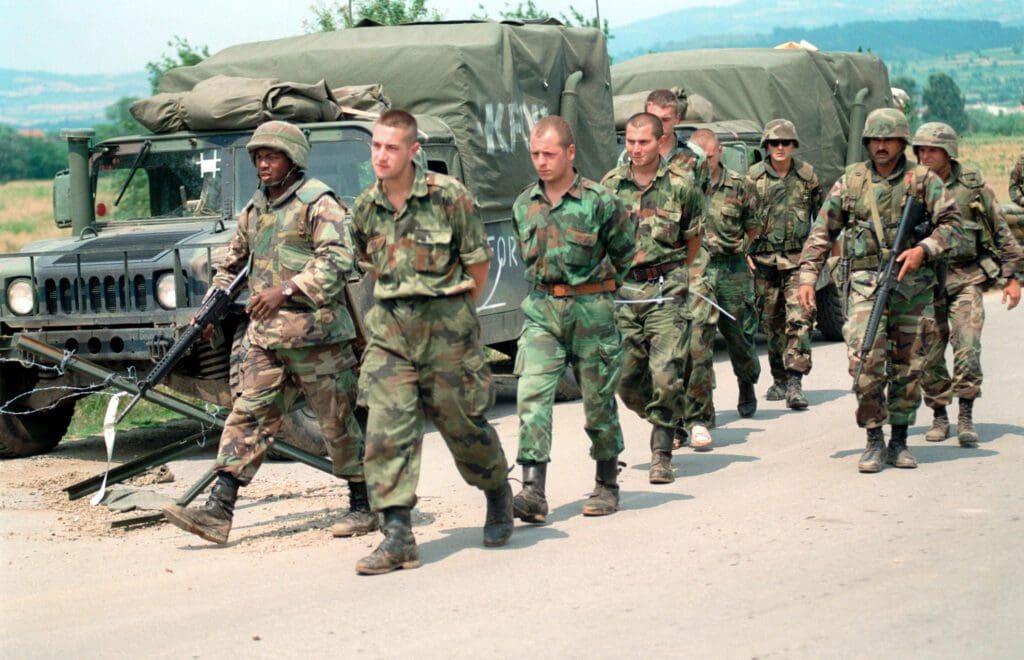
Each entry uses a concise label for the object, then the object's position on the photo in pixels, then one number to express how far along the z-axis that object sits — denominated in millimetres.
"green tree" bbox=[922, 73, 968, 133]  115250
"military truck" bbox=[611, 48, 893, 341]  16047
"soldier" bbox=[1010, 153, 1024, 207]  16547
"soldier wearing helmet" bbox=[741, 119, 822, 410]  11492
